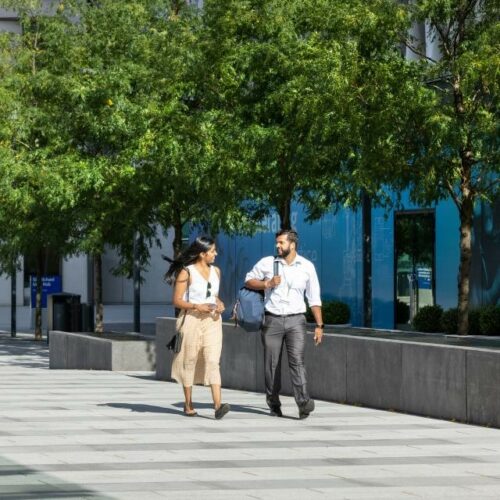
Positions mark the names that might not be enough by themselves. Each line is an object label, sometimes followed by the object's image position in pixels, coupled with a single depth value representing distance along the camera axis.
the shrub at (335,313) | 34.09
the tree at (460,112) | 19.03
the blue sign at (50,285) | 38.28
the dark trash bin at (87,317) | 32.83
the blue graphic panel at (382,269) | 33.50
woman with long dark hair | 13.48
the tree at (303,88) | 19.70
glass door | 32.16
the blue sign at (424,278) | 32.00
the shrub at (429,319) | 29.92
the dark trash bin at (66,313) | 32.25
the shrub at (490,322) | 27.89
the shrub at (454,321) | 28.33
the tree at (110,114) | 25.61
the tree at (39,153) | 26.34
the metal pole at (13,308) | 37.02
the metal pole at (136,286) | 27.97
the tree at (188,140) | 22.50
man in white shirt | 13.38
